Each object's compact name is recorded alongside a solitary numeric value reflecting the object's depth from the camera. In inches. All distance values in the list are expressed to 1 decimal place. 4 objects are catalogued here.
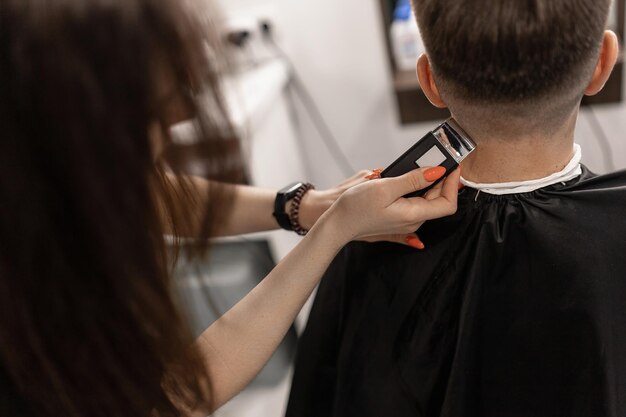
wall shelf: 76.6
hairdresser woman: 24.1
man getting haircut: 31.5
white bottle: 79.9
